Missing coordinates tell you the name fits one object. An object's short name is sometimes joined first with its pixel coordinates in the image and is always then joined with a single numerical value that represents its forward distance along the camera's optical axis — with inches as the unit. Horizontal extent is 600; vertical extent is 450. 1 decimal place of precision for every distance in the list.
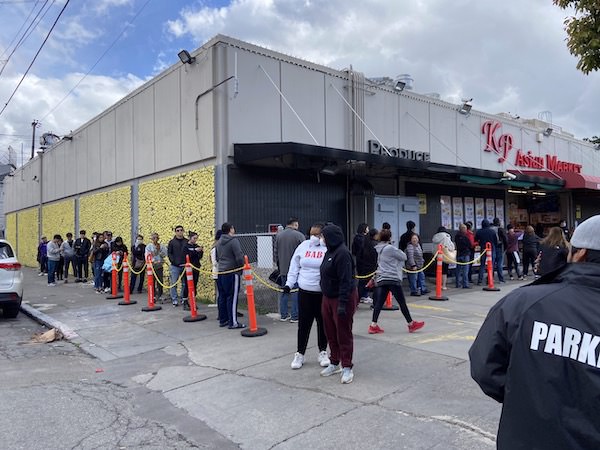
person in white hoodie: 240.2
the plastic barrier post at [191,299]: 374.9
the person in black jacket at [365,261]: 393.1
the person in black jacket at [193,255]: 425.1
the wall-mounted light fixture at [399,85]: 596.7
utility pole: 1552.7
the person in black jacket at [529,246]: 588.7
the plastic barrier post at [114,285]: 517.7
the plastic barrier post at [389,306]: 391.4
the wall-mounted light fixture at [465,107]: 683.4
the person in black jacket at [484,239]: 542.9
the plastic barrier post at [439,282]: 443.4
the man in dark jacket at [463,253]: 519.3
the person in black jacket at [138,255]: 513.6
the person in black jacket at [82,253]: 676.6
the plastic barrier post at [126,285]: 475.0
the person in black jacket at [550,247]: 289.6
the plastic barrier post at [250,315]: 316.2
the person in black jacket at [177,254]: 431.8
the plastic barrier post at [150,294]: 431.5
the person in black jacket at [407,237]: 489.7
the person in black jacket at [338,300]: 217.8
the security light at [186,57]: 475.3
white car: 405.7
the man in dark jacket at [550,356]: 66.2
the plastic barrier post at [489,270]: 502.6
